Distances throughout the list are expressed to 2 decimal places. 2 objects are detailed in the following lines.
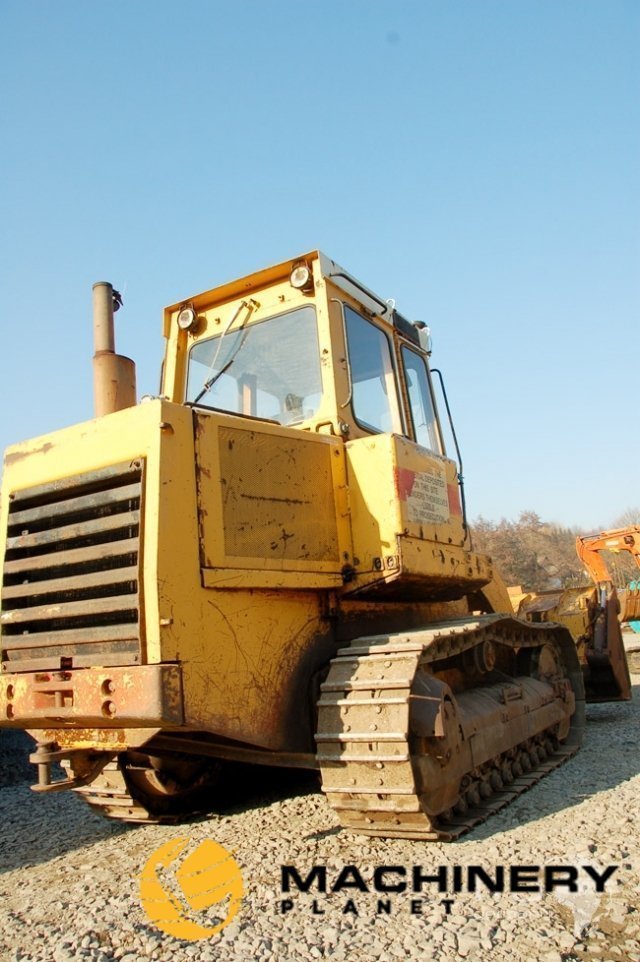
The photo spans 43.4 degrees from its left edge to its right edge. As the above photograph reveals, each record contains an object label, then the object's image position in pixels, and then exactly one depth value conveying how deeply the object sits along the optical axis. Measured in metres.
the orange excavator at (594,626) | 8.13
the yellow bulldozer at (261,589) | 3.84
